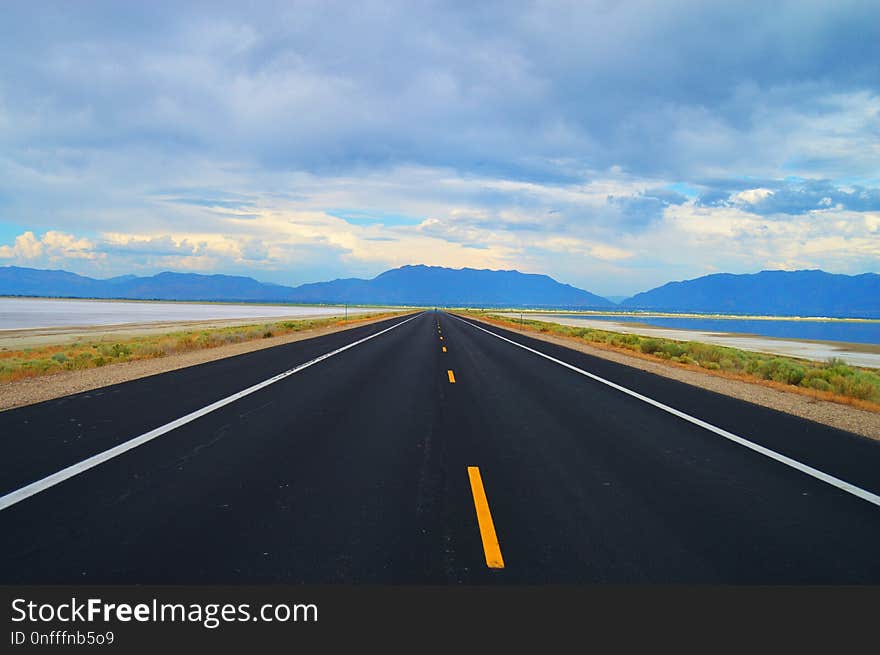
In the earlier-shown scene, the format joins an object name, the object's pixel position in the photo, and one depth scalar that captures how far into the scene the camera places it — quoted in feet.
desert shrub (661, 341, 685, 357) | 82.33
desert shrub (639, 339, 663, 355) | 88.22
